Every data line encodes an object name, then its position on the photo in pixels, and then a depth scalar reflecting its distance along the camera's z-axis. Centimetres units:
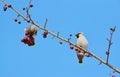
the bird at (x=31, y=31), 1443
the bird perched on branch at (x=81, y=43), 1509
